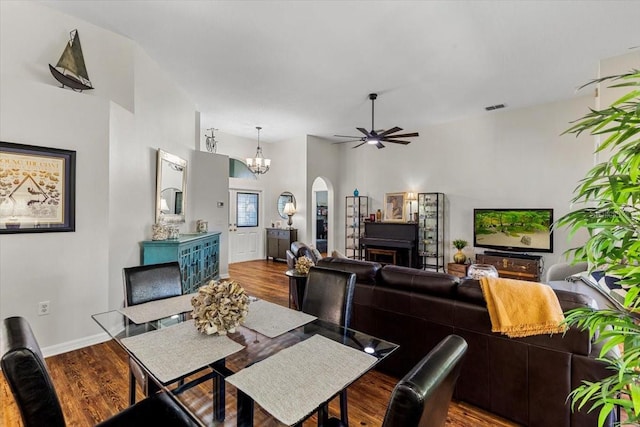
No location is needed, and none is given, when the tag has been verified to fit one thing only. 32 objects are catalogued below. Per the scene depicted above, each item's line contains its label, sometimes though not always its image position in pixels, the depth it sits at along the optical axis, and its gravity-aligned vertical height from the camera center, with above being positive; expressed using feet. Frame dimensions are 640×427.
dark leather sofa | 6.00 -2.97
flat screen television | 17.44 -0.97
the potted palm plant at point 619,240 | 2.53 -0.24
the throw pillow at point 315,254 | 15.59 -2.16
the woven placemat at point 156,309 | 6.08 -2.09
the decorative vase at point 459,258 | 19.53 -2.90
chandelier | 21.52 +3.57
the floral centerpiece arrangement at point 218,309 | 5.19 -1.68
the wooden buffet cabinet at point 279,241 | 25.03 -2.36
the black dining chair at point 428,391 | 2.62 -1.63
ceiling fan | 15.24 +4.03
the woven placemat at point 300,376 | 3.57 -2.24
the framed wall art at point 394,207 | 23.04 +0.48
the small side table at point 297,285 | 11.71 -2.90
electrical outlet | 9.10 -2.90
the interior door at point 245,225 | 25.35 -1.08
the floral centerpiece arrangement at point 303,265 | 11.74 -2.04
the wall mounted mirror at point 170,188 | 13.38 +1.23
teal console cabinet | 12.18 -1.93
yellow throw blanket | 6.07 -1.96
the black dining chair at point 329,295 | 6.58 -1.89
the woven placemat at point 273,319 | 5.66 -2.17
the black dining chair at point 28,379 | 3.23 -1.83
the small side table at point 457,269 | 18.99 -3.55
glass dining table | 3.75 -2.23
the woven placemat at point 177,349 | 4.26 -2.18
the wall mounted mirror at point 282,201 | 26.76 +1.06
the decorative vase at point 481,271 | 8.98 -1.76
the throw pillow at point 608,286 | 9.02 -2.44
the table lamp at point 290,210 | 25.11 +0.24
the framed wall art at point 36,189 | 8.50 +0.70
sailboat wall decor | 9.39 +4.60
